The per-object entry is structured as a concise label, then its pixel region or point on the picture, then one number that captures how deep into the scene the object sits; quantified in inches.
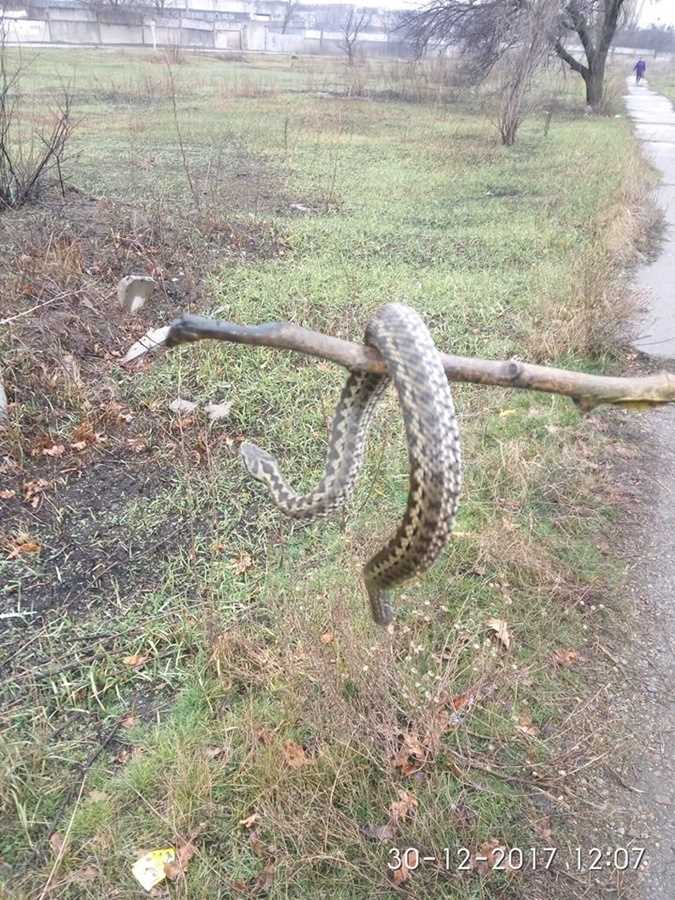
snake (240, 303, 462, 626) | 47.9
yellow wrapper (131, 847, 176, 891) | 99.4
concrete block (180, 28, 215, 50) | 2000.5
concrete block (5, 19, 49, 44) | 1664.5
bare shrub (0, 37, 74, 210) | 344.3
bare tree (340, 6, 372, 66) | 1346.9
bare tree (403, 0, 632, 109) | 710.5
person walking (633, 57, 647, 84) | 1533.0
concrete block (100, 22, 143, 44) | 1836.9
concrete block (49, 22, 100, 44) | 1773.1
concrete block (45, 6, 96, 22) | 1918.1
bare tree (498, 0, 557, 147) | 552.7
